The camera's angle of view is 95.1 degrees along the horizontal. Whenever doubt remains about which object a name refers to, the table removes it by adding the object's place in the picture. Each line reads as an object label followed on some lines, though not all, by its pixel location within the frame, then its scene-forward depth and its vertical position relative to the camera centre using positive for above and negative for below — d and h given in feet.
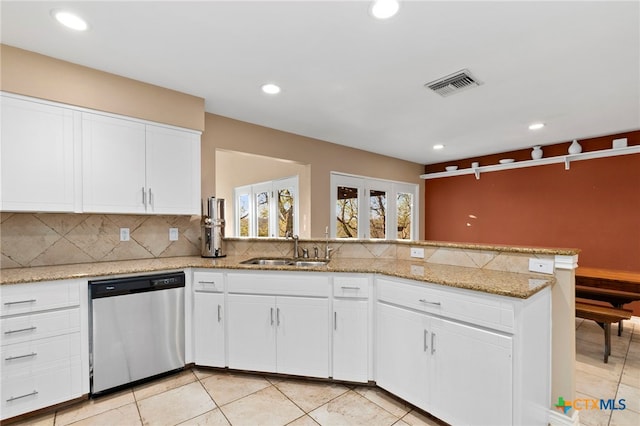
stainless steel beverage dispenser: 9.36 -0.53
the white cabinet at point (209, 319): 7.91 -2.88
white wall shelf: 12.79 +2.56
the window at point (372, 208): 15.69 +0.27
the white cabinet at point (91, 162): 6.73 +1.38
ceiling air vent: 7.98 +3.72
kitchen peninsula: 5.10 -1.80
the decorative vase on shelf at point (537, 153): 14.94 +3.02
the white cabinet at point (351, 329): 7.20 -2.88
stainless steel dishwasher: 6.80 -2.83
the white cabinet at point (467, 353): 4.97 -2.71
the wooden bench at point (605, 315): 8.74 -3.17
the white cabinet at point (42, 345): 5.94 -2.79
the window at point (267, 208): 16.26 +0.31
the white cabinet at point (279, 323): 7.42 -2.85
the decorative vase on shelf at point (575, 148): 13.67 +2.98
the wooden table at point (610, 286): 9.58 -2.57
